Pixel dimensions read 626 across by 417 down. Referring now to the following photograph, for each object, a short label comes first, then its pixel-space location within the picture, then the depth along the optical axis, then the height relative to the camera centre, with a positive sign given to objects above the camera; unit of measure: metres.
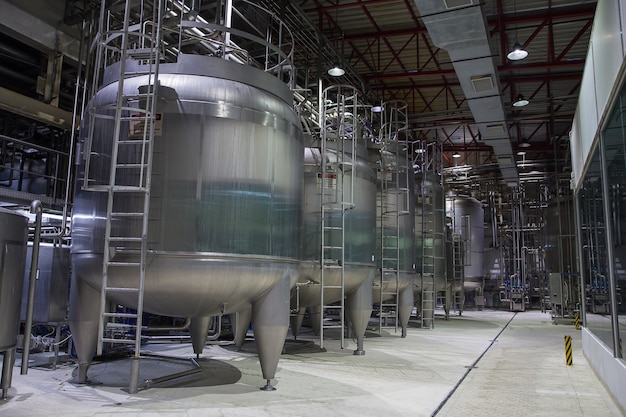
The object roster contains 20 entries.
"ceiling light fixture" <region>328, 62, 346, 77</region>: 12.99 +5.29
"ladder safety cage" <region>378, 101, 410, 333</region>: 13.09 +1.70
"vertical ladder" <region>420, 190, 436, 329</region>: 16.33 +0.36
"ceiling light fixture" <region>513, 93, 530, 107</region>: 15.56 +5.51
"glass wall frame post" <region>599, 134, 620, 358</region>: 6.79 +0.47
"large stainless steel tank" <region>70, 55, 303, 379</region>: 6.31 +0.88
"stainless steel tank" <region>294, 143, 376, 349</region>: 10.08 +0.93
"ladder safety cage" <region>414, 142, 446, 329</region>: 16.41 +1.44
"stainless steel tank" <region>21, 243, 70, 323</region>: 8.49 -0.25
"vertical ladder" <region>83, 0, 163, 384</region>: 6.11 +1.23
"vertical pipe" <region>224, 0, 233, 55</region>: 7.59 +3.84
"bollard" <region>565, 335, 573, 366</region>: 9.95 -1.38
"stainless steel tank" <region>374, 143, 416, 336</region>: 13.09 +1.27
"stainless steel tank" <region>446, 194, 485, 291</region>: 24.86 +2.46
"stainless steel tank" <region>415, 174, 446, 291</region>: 16.44 +1.65
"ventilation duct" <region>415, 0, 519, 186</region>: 9.14 +4.92
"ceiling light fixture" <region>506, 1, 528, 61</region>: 11.95 +5.39
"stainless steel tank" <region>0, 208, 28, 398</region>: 6.04 -0.15
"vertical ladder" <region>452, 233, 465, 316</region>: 21.67 +0.58
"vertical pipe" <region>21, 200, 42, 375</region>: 6.63 -0.25
